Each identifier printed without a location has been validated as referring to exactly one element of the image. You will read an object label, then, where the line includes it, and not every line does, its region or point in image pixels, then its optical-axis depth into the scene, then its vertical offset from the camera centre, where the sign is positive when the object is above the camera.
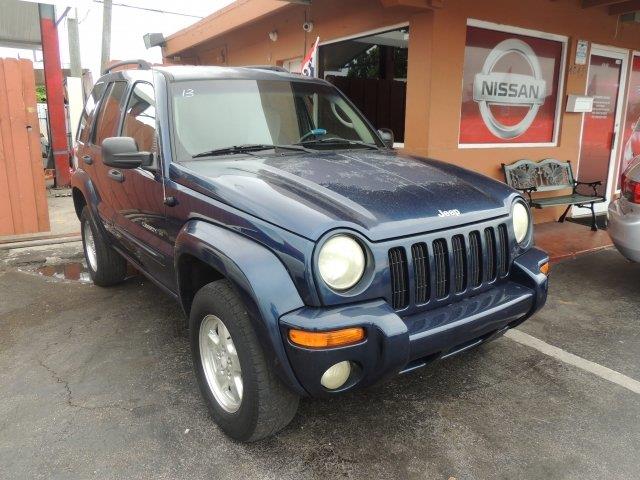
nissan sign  6.16 +0.48
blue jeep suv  2.16 -0.56
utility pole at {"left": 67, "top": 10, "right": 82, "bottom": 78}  16.23 +2.36
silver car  4.20 -0.75
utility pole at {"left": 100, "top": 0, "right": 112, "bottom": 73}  15.59 +2.74
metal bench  6.48 -0.71
